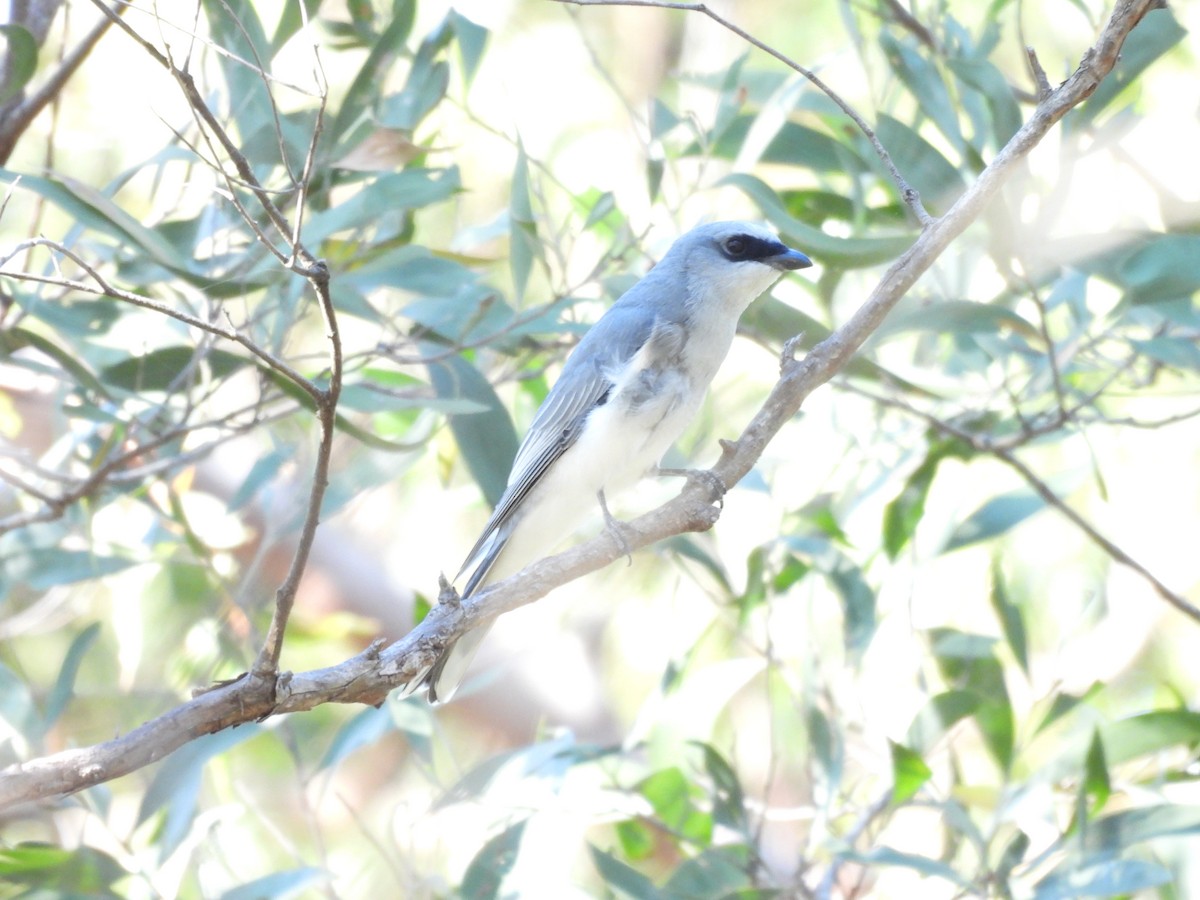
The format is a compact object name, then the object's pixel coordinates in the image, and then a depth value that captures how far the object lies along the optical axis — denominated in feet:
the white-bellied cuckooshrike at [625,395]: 19.30
